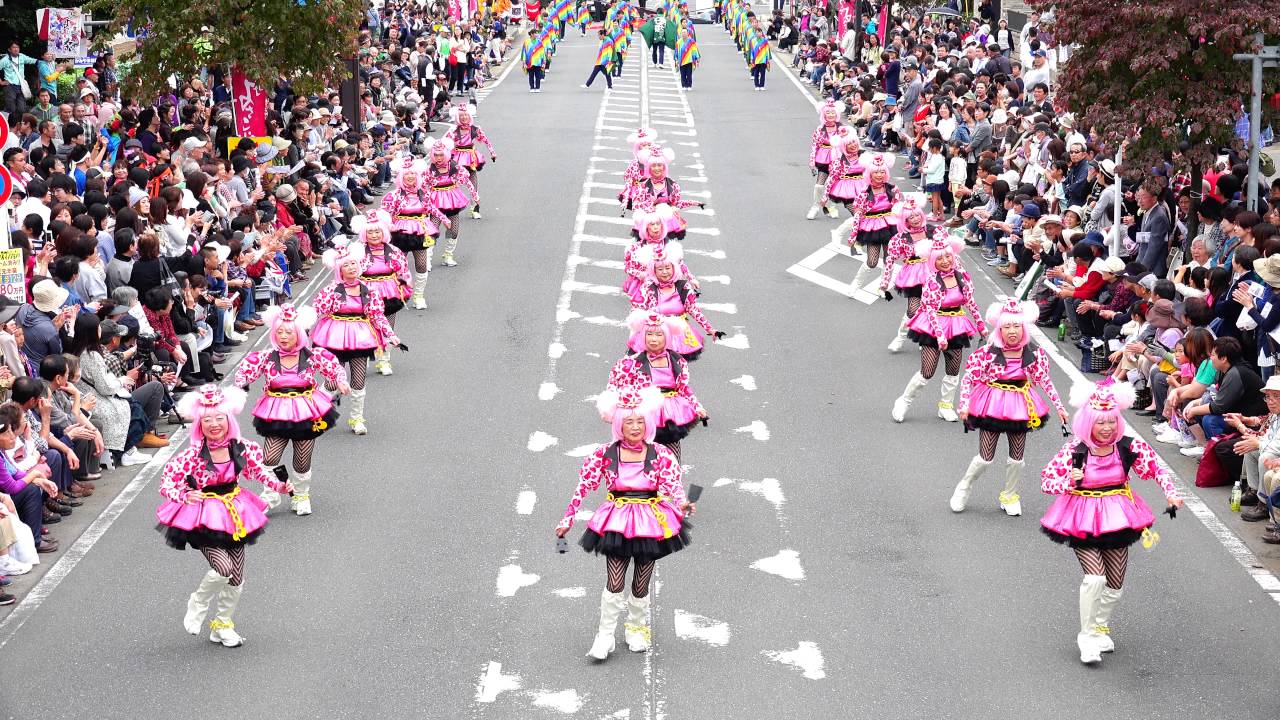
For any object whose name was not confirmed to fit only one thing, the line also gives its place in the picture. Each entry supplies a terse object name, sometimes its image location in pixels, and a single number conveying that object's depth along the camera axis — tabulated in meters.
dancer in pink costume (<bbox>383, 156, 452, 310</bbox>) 20.86
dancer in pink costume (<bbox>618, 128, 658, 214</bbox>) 22.81
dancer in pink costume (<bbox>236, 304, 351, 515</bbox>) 13.47
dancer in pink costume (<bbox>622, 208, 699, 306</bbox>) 17.03
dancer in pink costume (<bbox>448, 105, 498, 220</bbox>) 25.78
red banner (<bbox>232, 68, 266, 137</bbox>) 27.47
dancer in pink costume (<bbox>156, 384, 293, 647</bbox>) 11.02
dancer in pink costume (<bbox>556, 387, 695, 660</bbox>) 10.66
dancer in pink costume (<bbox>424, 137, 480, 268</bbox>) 23.39
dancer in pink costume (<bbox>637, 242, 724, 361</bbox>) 15.85
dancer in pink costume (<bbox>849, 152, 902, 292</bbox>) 21.34
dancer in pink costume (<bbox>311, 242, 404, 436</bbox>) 15.87
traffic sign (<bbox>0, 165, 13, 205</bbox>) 15.50
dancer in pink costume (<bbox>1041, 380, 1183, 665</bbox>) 10.81
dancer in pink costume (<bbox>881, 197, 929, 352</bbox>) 18.08
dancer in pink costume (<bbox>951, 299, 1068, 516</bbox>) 13.34
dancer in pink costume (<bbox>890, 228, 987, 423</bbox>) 15.91
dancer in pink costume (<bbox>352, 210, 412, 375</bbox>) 17.69
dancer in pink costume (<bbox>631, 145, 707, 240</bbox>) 22.48
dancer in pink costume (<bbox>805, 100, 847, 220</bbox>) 25.98
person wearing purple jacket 12.68
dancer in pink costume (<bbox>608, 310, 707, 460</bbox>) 13.42
